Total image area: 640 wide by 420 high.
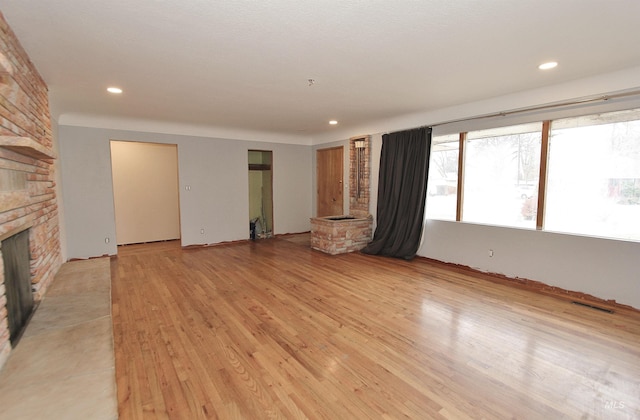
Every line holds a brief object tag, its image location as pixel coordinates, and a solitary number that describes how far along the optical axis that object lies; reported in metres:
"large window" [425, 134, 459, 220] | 4.75
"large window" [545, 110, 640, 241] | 3.11
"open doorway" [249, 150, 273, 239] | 7.17
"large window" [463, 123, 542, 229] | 3.86
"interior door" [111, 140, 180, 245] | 6.17
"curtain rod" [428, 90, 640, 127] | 3.06
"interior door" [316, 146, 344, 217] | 6.80
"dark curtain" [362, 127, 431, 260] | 4.93
